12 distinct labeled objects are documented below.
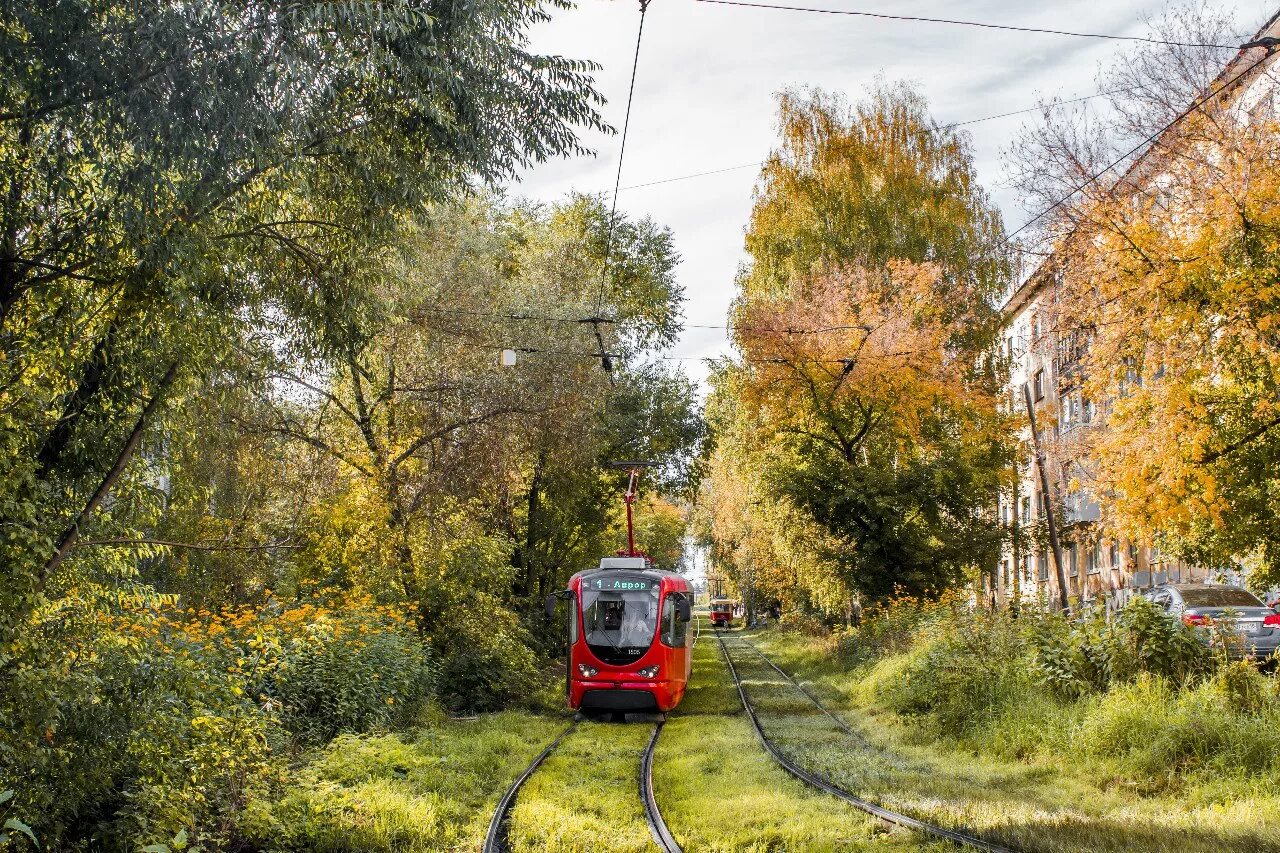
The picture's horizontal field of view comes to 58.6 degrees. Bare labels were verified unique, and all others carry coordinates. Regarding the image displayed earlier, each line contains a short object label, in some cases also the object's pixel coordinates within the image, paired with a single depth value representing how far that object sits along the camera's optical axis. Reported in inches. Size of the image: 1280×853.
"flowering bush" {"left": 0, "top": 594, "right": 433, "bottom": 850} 282.9
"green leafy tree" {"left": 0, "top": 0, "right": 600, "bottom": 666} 283.4
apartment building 679.1
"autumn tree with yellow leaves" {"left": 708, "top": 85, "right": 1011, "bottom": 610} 1147.9
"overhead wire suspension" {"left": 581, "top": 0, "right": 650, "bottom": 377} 475.8
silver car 749.3
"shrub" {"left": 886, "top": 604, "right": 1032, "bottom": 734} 589.9
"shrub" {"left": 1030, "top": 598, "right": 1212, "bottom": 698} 496.1
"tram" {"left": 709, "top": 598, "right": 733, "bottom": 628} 3256.9
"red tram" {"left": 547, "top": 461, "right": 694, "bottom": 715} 781.3
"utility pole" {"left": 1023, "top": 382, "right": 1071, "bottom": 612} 1224.8
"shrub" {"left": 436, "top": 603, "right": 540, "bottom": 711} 784.9
